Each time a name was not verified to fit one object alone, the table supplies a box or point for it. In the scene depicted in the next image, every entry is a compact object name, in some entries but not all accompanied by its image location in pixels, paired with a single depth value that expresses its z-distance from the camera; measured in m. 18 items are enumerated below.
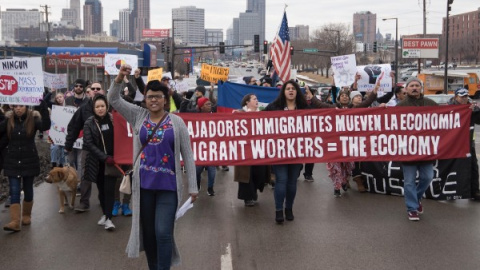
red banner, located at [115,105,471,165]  8.48
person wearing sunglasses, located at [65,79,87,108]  10.48
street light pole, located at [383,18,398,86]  47.58
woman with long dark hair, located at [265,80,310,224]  7.80
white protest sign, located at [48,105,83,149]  10.01
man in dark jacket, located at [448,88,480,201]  8.98
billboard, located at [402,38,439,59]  56.84
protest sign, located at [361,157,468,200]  9.01
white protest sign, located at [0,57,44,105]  8.09
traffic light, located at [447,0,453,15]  35.03
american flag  11.06
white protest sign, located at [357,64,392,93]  14.10
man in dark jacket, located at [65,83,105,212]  8.27
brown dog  8.47
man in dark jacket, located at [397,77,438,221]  7.89
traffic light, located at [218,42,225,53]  49.06
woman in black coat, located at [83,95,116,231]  7.71
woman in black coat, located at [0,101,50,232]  7.52
